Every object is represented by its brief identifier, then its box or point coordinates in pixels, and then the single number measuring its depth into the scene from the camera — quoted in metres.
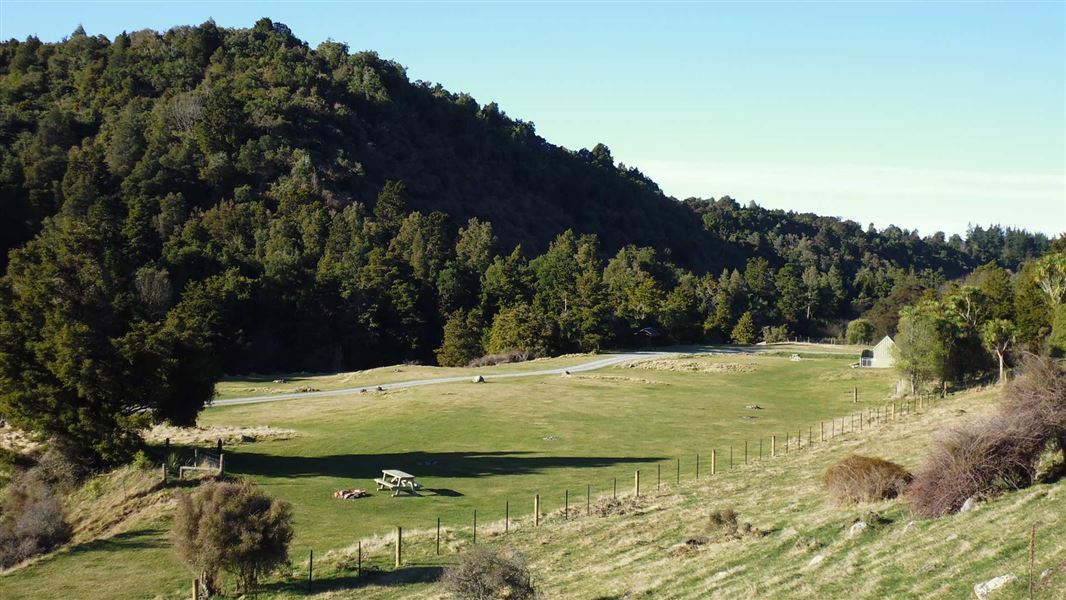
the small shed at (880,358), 88.94
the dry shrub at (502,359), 102.75
